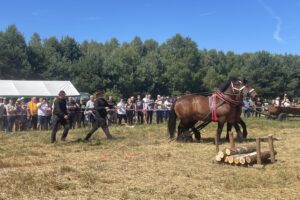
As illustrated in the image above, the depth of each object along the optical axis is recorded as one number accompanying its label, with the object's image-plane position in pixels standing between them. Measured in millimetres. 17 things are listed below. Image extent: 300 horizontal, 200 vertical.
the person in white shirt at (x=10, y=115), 20242
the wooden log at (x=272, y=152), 10966
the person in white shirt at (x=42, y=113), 20938
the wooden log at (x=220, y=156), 10945
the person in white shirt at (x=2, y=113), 20245
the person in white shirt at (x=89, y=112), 21691
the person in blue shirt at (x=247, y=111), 30406
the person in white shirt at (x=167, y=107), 25656
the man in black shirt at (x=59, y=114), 15281
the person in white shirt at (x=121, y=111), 23469
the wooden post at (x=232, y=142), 11289
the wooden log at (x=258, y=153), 10562
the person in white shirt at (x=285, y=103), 32719
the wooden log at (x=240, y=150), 10977
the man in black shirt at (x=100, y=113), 15688
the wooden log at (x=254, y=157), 10587
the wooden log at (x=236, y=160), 10664
